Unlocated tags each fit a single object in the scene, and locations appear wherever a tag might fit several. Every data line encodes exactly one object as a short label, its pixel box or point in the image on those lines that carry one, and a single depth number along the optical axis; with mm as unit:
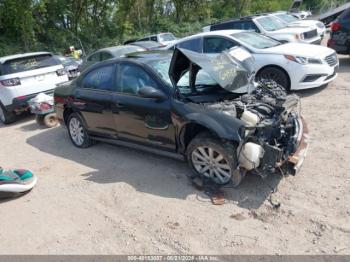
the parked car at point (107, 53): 11805
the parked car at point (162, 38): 19545
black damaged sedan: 4066
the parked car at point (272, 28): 10742
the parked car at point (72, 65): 13094
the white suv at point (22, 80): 8578
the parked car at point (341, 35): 9820
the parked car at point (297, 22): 12383
